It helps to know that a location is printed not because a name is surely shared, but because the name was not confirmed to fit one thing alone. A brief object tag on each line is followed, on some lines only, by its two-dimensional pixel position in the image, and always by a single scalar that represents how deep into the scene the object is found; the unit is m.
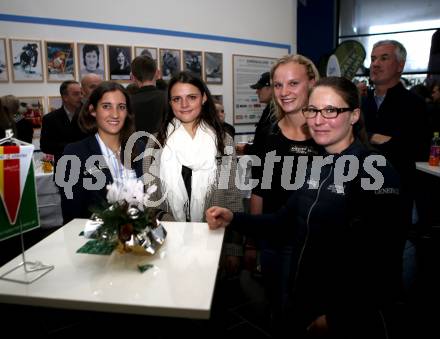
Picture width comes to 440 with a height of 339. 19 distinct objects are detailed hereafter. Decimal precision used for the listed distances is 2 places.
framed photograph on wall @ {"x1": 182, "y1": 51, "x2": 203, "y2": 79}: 5.18
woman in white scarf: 2.17
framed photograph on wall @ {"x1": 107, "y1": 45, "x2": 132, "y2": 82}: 4.58
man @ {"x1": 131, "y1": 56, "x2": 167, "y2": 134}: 3.31
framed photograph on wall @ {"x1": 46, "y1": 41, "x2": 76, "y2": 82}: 4.19
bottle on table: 3.65
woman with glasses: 1.28
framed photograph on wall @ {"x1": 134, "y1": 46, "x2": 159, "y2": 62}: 4.75
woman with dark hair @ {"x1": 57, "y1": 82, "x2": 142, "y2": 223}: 2.06
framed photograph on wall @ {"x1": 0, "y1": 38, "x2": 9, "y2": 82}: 3.89
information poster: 5.72
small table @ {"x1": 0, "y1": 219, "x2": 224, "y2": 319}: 1.16
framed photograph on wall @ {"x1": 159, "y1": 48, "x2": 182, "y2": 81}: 4.98
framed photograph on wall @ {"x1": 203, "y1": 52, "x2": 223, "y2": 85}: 5.38
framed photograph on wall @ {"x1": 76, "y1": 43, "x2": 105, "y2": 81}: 4.38
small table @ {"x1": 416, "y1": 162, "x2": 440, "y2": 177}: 3.42
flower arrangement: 1.41
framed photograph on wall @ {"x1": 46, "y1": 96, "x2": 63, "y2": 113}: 4.29
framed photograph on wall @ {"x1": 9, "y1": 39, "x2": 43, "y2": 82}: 3.98
